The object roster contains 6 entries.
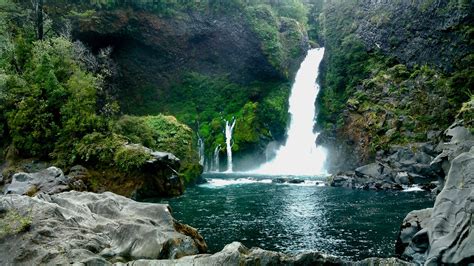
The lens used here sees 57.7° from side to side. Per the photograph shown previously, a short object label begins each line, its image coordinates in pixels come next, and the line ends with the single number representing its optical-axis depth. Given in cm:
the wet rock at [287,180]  4013
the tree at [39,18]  3766
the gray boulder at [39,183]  2295
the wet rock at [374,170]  3800
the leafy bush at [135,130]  3584
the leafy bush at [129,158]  2997
